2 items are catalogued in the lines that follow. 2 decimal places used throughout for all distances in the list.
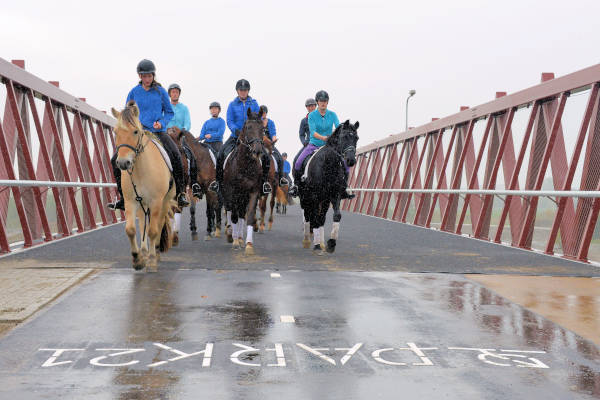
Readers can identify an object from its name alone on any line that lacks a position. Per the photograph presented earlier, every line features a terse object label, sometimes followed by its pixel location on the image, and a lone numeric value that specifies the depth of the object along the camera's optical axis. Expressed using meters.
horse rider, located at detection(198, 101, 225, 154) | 15.62
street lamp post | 36.03
